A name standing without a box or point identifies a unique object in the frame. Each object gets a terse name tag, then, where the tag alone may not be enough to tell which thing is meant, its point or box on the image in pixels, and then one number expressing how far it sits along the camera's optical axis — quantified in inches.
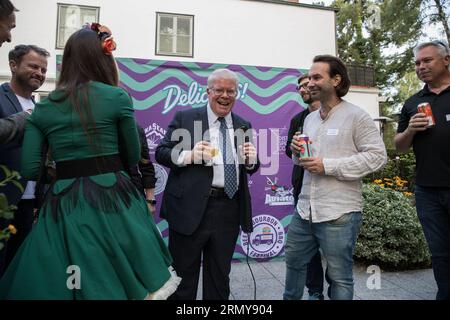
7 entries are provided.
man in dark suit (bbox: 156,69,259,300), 90.2
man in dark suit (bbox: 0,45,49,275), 77.8
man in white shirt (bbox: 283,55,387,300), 81.7
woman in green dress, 52.3
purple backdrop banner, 150.4
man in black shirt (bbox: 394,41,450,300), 93.2
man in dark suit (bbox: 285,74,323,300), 116.5
